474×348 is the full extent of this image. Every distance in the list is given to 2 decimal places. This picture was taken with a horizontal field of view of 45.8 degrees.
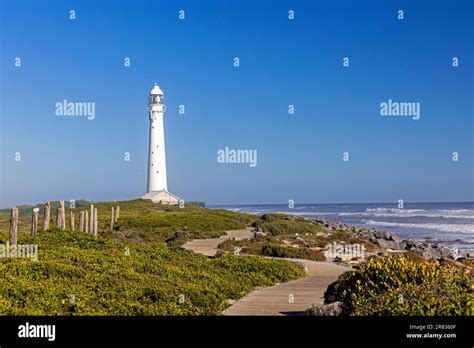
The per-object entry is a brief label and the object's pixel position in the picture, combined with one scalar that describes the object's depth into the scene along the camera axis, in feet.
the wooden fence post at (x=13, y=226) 48.73
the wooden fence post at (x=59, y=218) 68.80
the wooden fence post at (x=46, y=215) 62.90
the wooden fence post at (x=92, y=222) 76.38
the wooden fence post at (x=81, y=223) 75.79
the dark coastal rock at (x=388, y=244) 87.79
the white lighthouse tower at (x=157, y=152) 181.98
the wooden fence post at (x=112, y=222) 99.44
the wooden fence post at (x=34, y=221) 57.23
